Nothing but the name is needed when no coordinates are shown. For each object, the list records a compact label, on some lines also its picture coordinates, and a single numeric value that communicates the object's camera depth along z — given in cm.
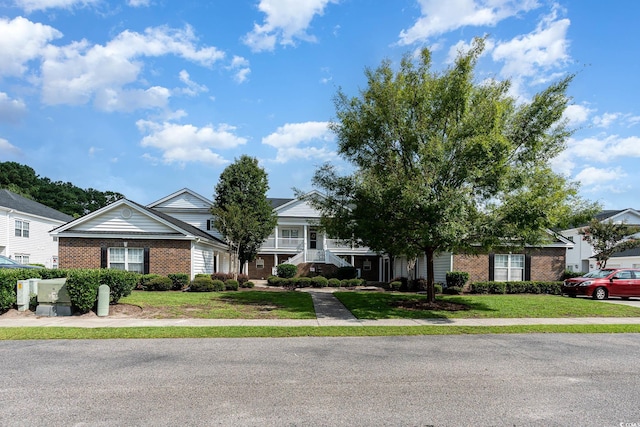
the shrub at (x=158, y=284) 2100
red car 2075
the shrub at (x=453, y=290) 2234
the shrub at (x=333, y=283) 2706
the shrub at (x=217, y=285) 2177
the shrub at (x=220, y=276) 2443
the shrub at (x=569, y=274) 2434
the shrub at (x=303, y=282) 2628
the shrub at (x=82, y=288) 1324
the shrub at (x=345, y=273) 3136
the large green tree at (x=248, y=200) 2811
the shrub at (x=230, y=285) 2239
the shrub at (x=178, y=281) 2177
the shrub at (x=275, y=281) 2639
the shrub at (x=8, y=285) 1326
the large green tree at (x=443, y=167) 1312
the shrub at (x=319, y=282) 2647
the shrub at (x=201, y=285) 2134
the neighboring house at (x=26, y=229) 3102
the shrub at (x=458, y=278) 2303
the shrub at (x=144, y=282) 2120
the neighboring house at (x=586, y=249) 3797
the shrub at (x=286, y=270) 3056
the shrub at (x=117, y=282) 1400
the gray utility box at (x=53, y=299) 1336
